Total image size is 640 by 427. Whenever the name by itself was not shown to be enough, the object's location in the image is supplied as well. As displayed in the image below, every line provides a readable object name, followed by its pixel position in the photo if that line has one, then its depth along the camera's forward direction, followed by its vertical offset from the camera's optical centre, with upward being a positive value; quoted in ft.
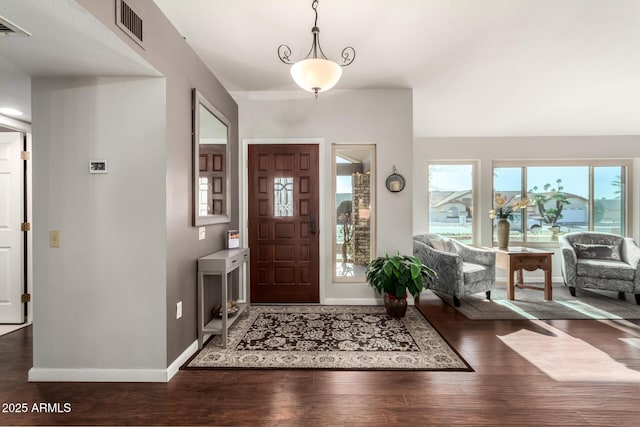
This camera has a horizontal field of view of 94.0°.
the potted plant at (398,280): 10.79 -2.52
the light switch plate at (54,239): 7.00 -0.64
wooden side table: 13.52 -2.40
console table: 8.54 -2.10
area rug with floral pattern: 7.81 -3.96
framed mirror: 8.50 +1.55
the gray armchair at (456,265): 12.45 -2.37
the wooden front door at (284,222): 12.69 -0.46
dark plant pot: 10.97 -3.50
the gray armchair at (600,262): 13.00 -2.40
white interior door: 10.66 -0.59
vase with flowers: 14.73 -0.25
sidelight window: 12.87 -0.04
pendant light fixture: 6.81 +3.22
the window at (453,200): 17.53 +0.65
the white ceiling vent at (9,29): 4.87 +3.12
